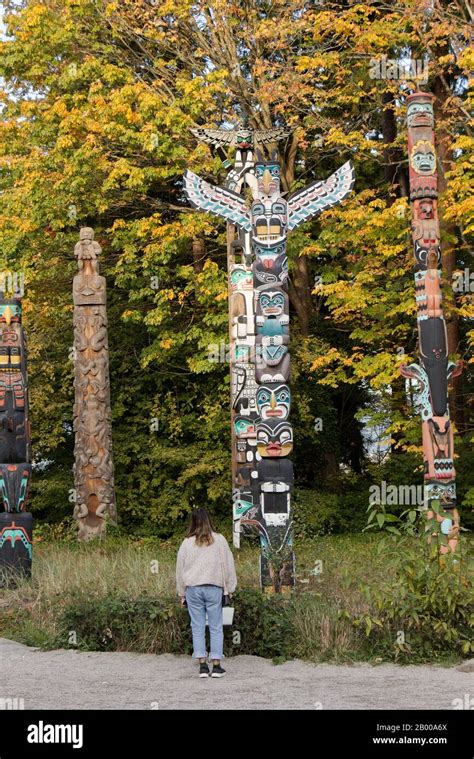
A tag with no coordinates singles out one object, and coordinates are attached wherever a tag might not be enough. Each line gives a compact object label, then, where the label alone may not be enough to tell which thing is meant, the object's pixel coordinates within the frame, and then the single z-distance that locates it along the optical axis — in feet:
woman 25.96
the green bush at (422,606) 26.91
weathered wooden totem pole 54.49
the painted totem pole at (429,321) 38.83
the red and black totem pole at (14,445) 39.96
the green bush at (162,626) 28.25
